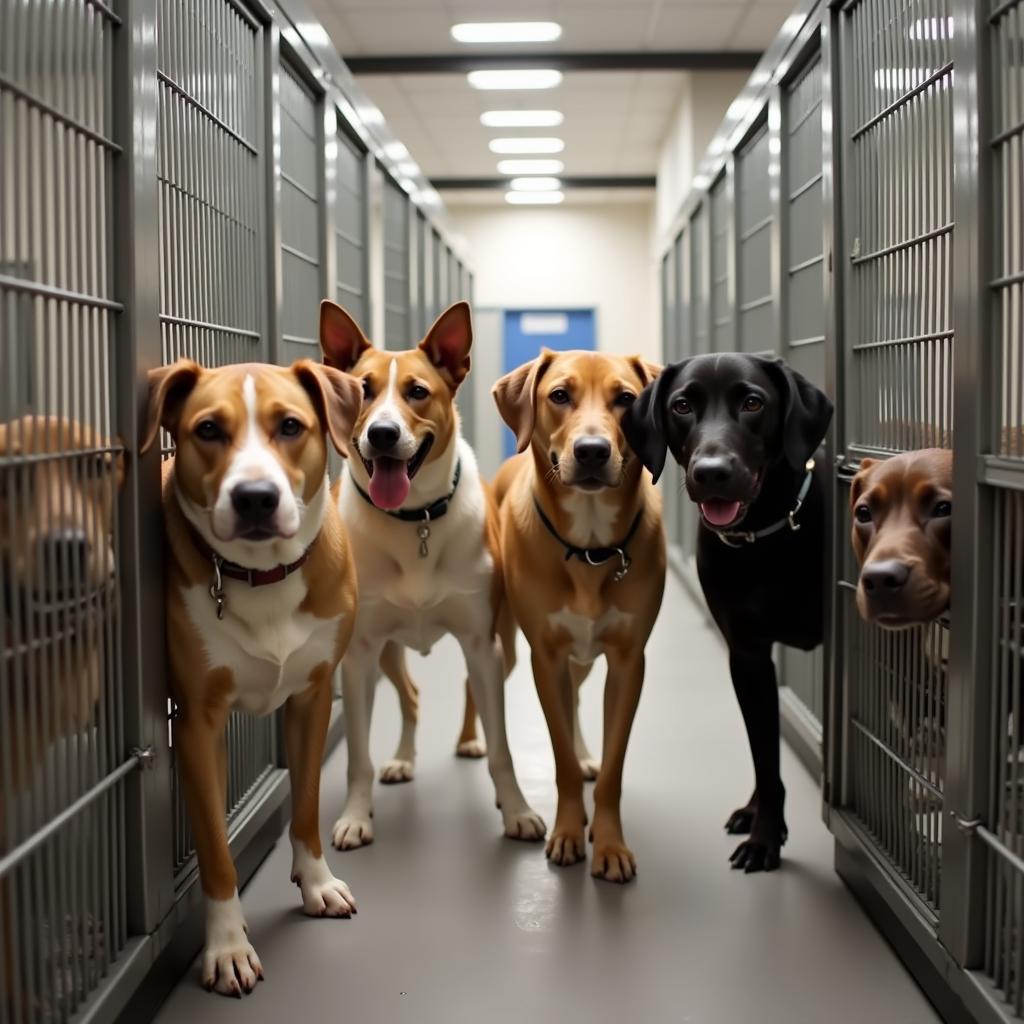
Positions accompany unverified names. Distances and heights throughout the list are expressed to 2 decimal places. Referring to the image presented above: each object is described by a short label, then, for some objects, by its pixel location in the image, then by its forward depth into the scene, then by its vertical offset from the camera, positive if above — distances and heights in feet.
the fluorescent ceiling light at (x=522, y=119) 35.63 +10.71
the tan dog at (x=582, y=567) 9.41 -0.86
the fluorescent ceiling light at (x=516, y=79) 31.35 +10.55
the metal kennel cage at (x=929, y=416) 6.10 +0.28
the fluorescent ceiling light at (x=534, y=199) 48.42 +11.14
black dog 8.48 -0.34
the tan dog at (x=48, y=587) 5.31 -0.60
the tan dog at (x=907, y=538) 6.80 -0.48
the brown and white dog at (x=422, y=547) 9.58 -0.72
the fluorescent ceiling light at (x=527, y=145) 39.42 +10.93
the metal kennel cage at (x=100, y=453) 5.39 +0.07
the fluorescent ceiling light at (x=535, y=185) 45.88 +11.07
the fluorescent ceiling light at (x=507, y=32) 27.91 +10.52
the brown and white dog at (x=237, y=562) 6.91 -0.62
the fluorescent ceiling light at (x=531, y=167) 42.96 +11.10
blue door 50.85 +5.83
